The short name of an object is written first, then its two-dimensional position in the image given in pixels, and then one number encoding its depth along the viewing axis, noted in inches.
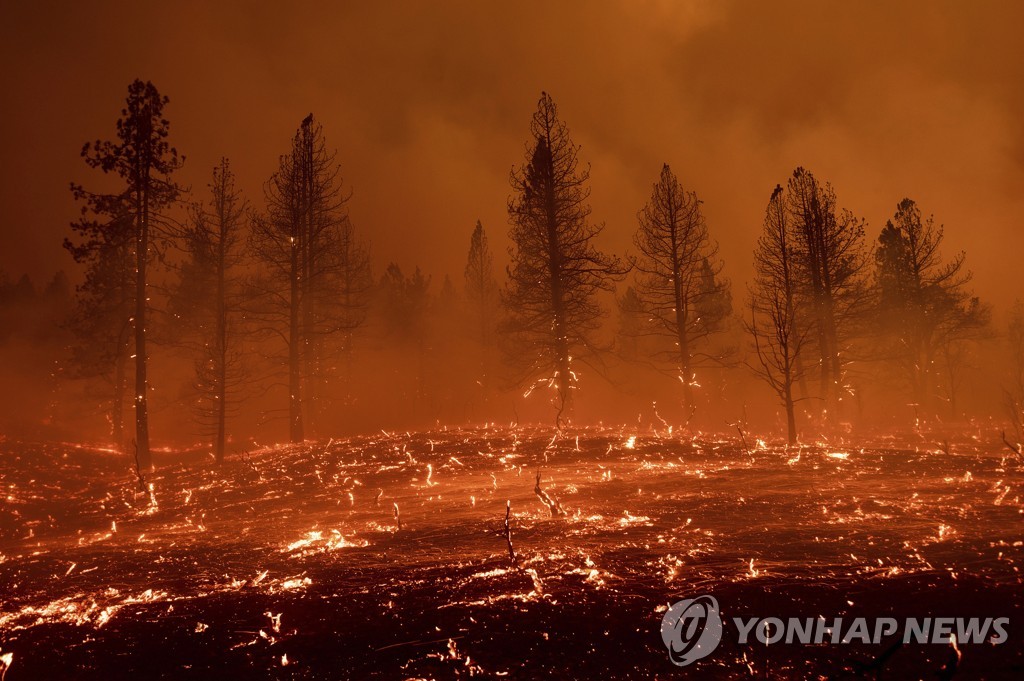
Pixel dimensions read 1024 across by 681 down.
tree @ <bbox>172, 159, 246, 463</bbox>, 780.0
